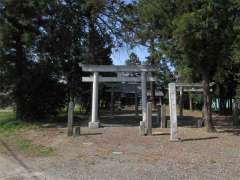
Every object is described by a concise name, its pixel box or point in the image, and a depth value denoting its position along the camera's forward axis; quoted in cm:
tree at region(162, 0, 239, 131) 797
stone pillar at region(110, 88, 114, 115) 1639
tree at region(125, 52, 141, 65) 3345
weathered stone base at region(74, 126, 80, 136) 881
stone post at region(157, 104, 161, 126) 1199
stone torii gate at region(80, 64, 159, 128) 1065
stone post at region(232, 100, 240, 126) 1170
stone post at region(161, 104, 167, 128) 1030
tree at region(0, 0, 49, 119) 1151
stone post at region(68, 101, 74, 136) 888
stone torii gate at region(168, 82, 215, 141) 776
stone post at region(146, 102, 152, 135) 875
